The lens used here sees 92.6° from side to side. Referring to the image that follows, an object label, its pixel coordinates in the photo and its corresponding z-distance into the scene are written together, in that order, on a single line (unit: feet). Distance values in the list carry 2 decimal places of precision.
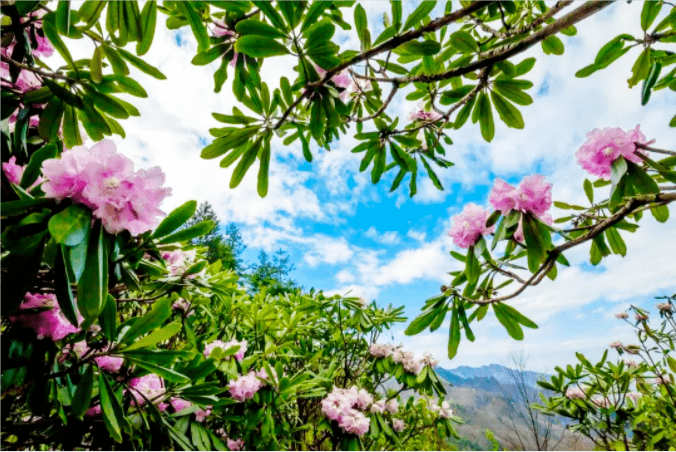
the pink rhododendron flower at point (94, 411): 3.99
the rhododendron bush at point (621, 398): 8.04
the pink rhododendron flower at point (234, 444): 6.78
